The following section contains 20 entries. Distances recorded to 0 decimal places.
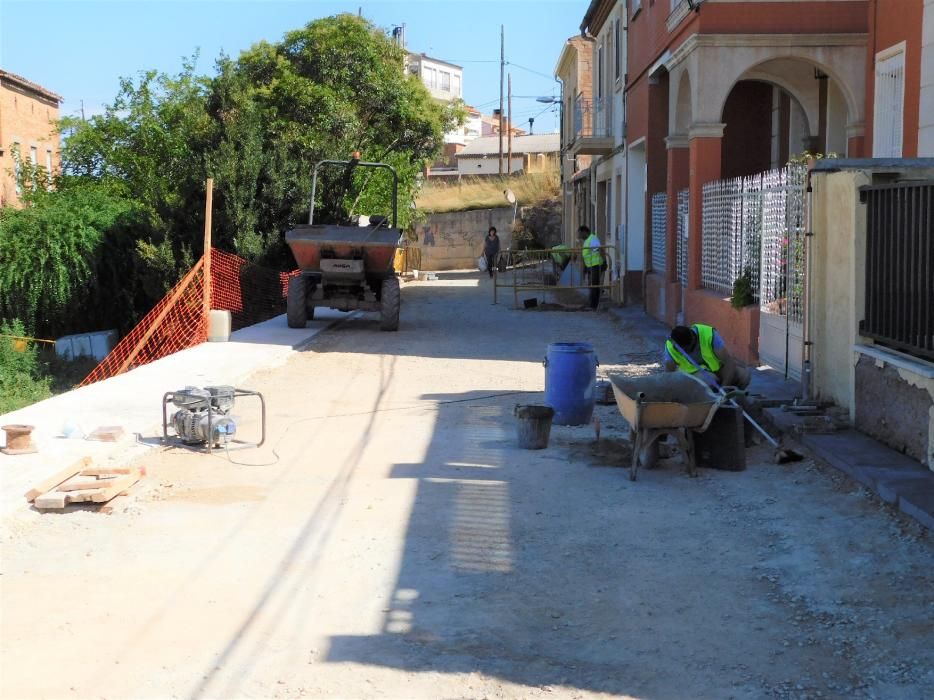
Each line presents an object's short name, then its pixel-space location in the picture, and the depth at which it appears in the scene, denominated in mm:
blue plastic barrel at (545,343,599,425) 10008
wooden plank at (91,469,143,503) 7148
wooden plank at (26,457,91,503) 7227
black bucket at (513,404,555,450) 8984
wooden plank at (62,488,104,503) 7137
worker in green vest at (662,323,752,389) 9008
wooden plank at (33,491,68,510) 7078
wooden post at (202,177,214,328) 16969
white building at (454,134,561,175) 70250
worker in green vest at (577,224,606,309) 23109
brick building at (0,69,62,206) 35375
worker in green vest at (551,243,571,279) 25339
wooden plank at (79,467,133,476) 7830
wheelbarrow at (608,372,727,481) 7906
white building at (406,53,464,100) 87856
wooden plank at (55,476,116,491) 7402
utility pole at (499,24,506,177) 69938
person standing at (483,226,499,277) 36375
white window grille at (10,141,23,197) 31066
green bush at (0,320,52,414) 17570
